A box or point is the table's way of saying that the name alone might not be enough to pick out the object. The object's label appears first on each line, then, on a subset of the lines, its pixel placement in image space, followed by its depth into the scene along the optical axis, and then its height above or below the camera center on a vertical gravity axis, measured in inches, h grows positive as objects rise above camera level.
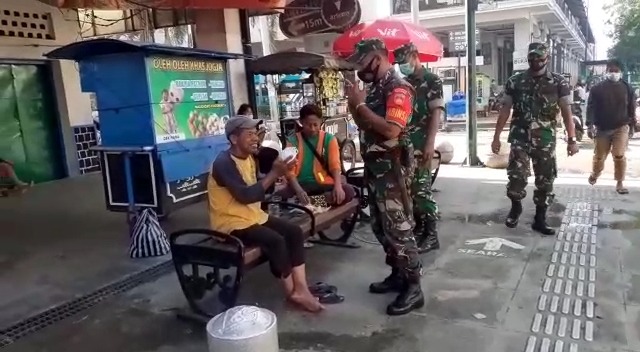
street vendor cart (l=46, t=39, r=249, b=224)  198.8 -7.0
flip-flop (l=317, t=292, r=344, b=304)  139.3 -55.1
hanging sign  352.5 +47.7
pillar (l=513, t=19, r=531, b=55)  766.5 +57.9
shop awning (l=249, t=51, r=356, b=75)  274.5 +14.2
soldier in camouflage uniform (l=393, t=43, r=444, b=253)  164.9 -16.0
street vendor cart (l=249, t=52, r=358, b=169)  280.2 -0.5
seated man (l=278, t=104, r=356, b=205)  172.2 -25.0
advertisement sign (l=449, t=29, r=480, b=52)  762.2 +55.3
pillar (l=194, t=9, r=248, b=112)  298.4 +33.2
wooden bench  123.1 -39.9
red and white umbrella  352.2 +32.2
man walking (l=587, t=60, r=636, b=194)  247.1 -23.0
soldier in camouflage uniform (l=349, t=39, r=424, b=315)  121.4 -17.7
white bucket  86.3 -38.9
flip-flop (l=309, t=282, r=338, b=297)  142.3 -54.1
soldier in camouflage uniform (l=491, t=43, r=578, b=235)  182.1 -18.3
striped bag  185.8 -48.2
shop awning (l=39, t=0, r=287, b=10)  247.9 +44.9
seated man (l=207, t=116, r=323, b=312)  126.3 -29.2
